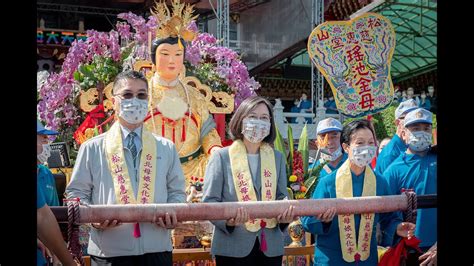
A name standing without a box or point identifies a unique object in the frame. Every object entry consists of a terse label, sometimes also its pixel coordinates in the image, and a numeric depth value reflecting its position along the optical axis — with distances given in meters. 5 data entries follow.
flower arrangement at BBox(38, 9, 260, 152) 5.75
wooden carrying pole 2.61
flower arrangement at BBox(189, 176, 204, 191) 5.38
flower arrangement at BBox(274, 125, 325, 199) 5.42
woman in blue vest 3.14
